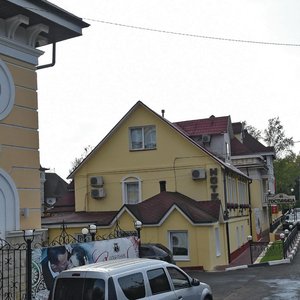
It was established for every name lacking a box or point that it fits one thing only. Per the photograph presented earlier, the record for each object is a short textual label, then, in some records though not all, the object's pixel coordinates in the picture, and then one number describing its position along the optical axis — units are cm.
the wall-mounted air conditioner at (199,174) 2833
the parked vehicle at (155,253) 1917
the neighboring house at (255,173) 4209
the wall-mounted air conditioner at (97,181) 3059
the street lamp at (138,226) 1578
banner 1079
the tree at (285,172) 7526
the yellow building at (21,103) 1120
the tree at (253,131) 7494
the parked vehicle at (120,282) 842
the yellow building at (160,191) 2495
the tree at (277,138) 7484
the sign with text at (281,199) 4209
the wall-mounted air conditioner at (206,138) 3425
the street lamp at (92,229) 1373
